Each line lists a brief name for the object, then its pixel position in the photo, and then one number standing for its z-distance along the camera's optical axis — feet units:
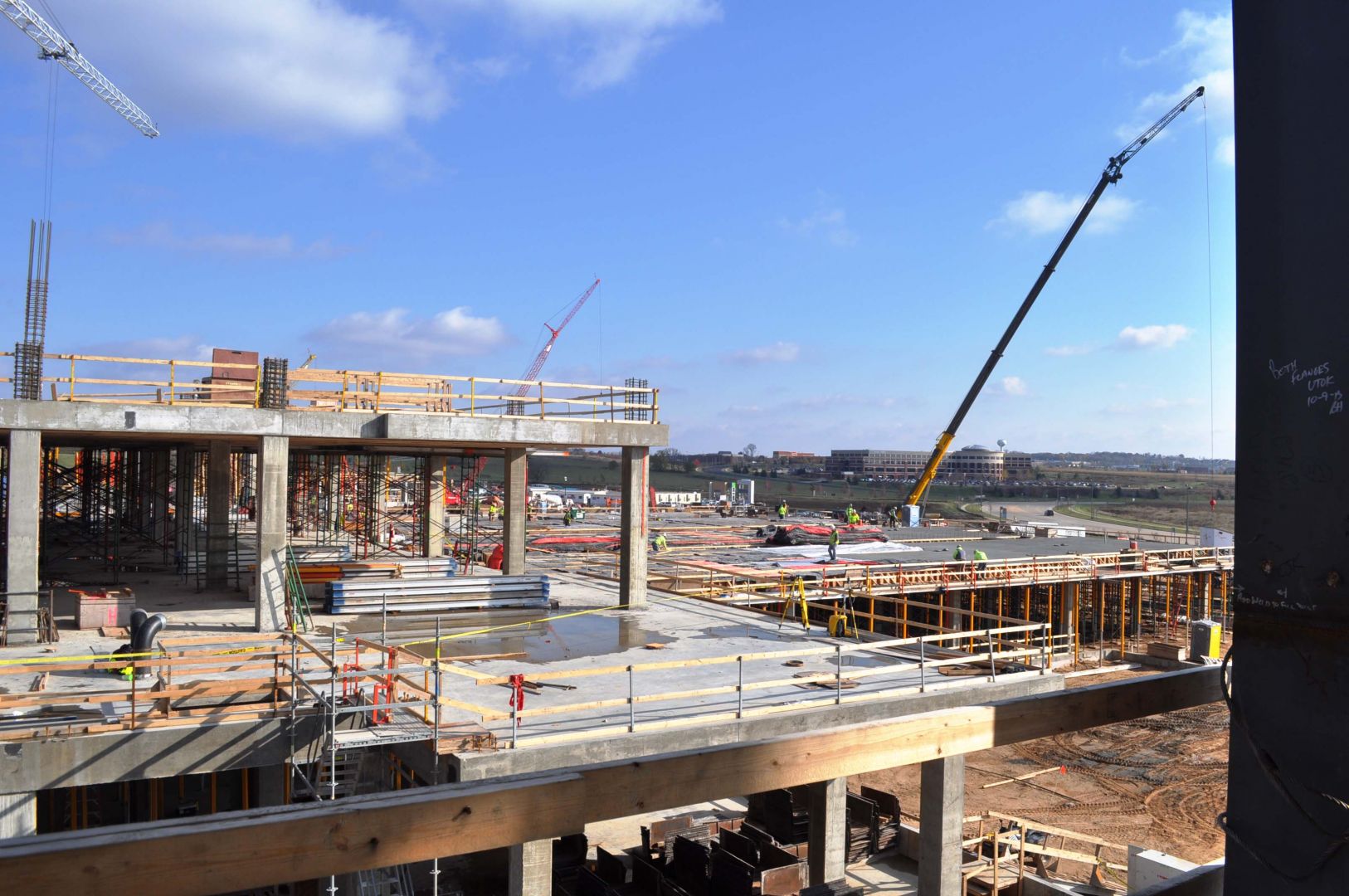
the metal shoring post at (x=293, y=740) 42.11
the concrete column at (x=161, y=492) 113.23
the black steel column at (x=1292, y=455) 9.78
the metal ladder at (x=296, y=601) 63.57
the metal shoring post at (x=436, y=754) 38.70
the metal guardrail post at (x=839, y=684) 47.65
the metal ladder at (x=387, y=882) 41.46
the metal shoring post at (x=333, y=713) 38.88
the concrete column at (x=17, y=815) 39.55
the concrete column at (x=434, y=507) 105.19
